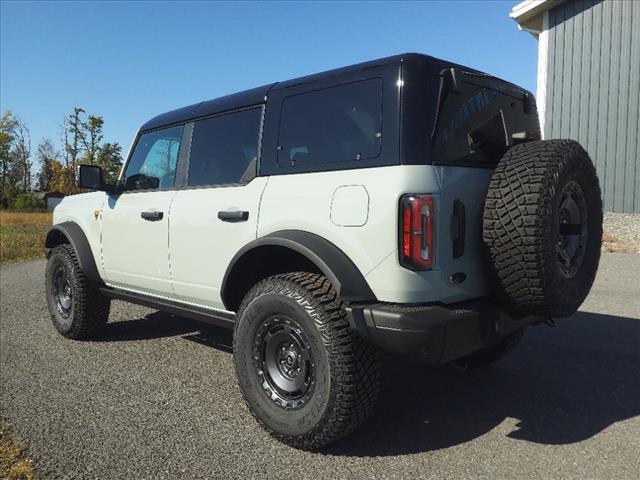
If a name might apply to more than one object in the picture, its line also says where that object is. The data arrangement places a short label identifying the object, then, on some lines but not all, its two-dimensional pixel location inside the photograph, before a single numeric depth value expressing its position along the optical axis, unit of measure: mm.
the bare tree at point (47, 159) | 74094
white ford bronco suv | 2547
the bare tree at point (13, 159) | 69062
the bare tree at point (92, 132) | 68188
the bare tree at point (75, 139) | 67625
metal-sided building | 10852
